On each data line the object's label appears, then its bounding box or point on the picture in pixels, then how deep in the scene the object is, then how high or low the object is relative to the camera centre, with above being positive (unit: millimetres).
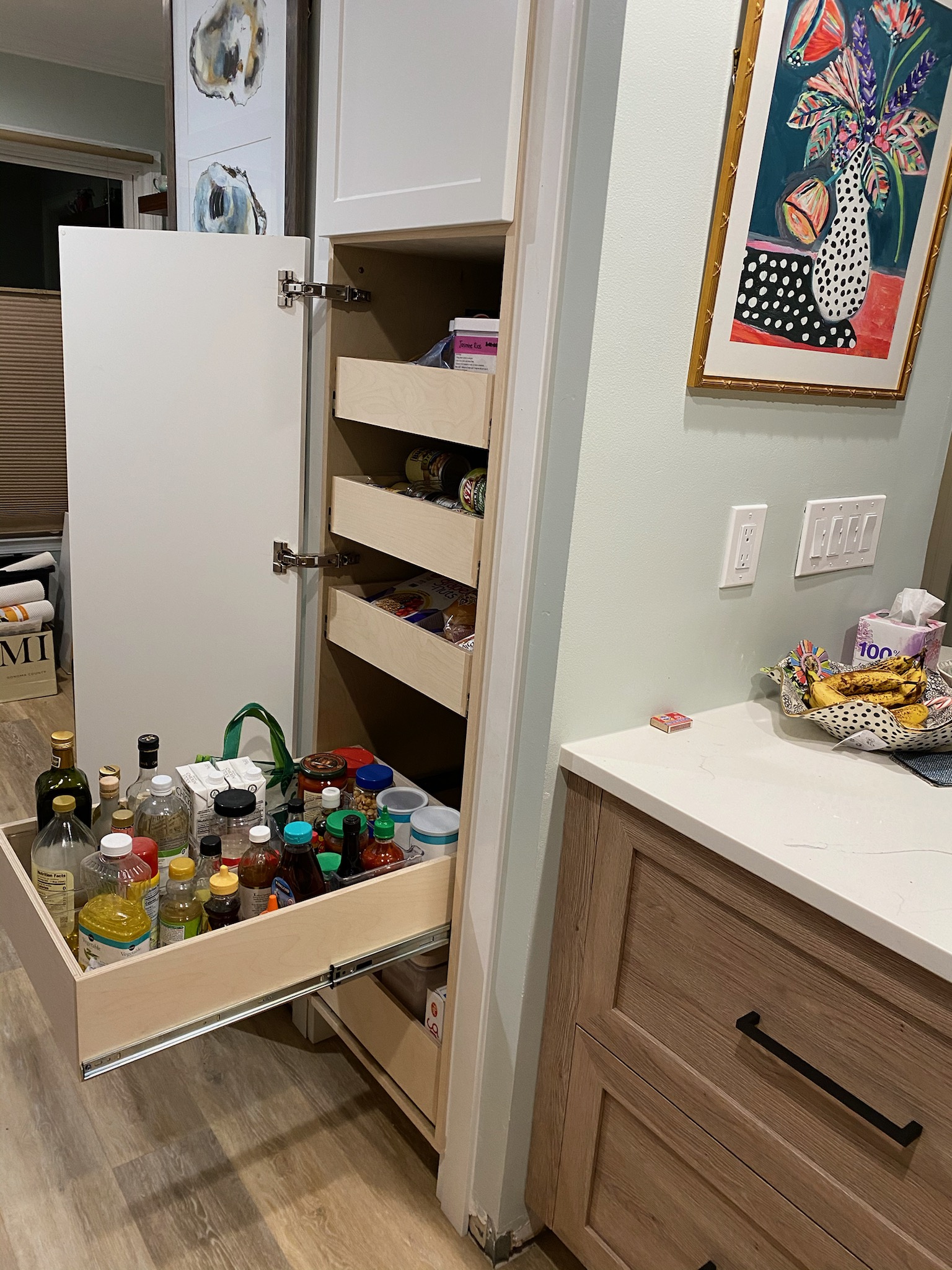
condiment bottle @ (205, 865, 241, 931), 1251 -741
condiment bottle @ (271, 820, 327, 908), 1323 -718
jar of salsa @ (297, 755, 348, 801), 1564 -686
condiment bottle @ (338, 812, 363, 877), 1386 -710
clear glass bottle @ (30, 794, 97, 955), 1261 -707
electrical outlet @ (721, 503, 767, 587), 1411 -251
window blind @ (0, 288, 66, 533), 3973 -418
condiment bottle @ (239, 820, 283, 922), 1323 -722
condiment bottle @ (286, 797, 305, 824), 1408 -666
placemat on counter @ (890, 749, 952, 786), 1307 -506
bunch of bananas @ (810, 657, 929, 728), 1401 -434
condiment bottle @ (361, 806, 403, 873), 1442 -740
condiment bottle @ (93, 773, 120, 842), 1354 -677
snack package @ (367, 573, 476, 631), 1714 -453
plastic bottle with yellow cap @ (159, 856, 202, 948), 1246 -738
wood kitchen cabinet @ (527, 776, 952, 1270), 968 -783
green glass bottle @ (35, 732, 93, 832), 1406 -668
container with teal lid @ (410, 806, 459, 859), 1479 -723
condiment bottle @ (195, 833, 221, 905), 1292 -716
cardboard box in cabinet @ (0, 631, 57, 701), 3676 -1324
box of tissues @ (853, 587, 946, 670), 1534 -384
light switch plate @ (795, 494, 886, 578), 1517 -244
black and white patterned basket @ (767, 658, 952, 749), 1337 -465
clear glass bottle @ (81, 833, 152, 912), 1178 -675
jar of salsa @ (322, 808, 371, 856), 1448 -719
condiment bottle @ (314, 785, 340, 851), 1430 -686
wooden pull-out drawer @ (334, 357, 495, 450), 1319 -87
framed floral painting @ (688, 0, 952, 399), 1223 +233
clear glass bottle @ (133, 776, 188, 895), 1376 -691
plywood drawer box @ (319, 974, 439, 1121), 1591 -1149
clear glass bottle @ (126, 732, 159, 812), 1403 -643
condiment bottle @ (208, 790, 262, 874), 1343 -683
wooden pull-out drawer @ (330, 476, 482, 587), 1380 -286
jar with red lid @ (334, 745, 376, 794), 1699 -725
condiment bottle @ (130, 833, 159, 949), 1226 -679
